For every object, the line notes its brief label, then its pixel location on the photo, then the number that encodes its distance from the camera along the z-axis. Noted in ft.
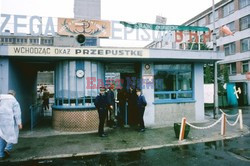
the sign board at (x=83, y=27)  32.86
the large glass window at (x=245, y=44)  85.92
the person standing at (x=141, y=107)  30.60
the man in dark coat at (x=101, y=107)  27.78
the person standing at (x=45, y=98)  52.16
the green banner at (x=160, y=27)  34.71
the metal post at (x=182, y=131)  25.31
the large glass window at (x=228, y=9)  95.43
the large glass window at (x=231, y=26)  94.32
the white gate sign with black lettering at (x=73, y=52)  28.35
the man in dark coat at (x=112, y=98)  33.87
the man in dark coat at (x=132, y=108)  36.50
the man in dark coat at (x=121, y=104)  37.45
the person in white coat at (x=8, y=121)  19.80
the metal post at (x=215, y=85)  42.46
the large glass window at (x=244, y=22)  85.85
